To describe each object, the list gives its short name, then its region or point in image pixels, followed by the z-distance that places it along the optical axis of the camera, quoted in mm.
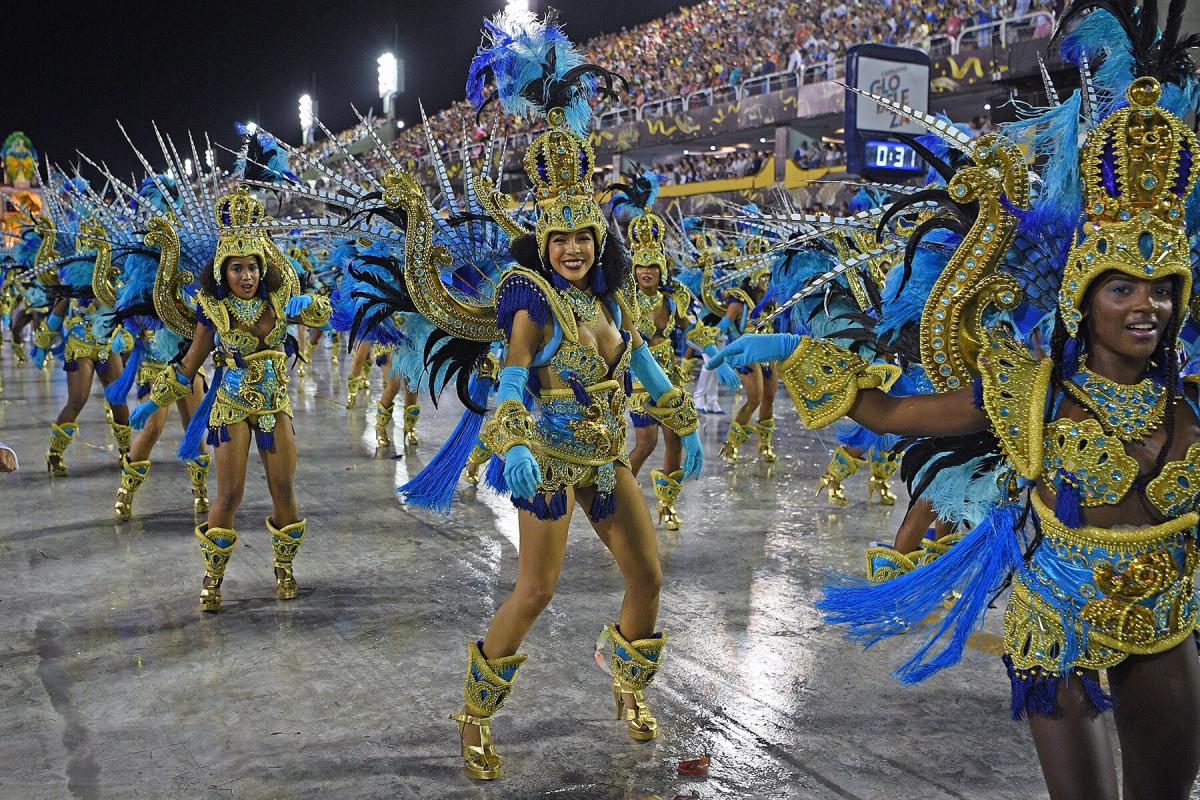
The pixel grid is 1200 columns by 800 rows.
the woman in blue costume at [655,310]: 7277
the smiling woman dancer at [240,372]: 5363
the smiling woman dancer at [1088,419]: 2350
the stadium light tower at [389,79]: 44719
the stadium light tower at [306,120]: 50938
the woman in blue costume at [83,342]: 8836
